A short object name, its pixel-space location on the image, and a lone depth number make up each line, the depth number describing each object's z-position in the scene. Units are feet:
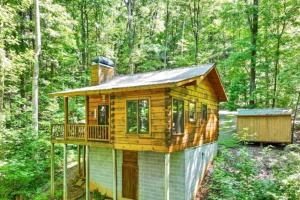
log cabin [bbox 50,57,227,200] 41.01
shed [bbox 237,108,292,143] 64.34
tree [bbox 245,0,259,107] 83.96
